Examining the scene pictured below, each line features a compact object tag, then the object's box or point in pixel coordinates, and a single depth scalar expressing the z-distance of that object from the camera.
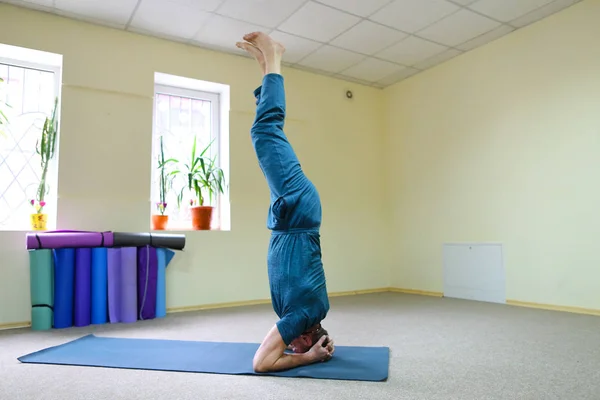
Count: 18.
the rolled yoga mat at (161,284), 3.50
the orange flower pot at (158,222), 3.93
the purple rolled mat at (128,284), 3.29
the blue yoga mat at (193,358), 1.93
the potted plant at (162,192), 3.94
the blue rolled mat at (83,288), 3.15
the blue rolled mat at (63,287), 3.10
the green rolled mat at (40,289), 3.06
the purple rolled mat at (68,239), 3.08
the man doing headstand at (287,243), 1.93
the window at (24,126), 3.51
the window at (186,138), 4.17
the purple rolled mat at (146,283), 3.42
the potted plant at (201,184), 4.09
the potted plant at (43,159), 3.37
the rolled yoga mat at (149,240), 3.38
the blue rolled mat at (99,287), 3.22
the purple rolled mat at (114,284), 3.26
